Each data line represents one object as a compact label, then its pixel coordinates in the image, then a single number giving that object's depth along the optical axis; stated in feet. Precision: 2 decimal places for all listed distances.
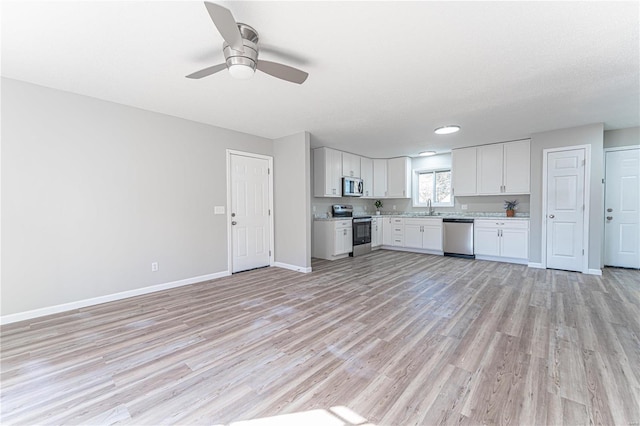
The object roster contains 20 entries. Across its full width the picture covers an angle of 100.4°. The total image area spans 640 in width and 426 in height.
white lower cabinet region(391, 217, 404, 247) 22.33
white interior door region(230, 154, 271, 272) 15.11
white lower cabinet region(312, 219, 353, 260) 18.83
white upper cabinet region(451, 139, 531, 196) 17.10
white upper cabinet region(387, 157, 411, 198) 22.81
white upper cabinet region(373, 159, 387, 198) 23.82
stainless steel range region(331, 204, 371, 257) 20.34
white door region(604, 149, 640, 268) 14.89
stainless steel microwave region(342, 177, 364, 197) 20.38
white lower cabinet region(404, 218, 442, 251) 20.33
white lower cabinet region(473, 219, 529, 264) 16.76
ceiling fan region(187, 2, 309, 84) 5.65
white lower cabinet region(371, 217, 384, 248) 22.60
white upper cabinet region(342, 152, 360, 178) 20.75
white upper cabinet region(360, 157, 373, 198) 22.77
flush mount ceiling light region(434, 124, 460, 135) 14.29
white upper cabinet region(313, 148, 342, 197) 19.07
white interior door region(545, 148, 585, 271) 14.49
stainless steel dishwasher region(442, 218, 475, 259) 18.81
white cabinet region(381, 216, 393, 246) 23.02
